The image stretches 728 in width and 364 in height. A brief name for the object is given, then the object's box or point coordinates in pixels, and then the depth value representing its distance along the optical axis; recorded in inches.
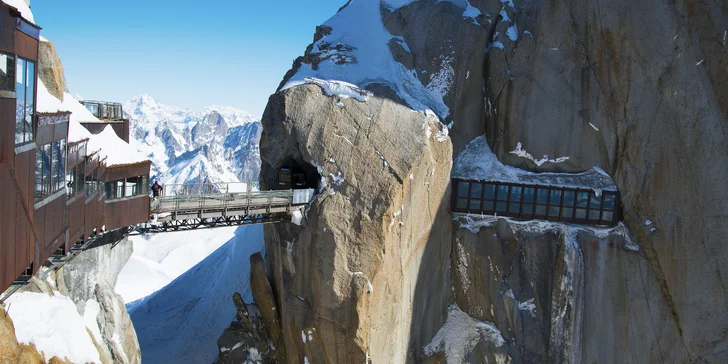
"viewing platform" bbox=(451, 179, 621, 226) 1245.1
